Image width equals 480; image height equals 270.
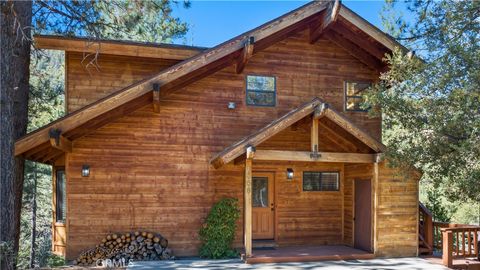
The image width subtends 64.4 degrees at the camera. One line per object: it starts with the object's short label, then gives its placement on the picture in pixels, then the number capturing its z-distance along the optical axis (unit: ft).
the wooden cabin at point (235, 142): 27.89
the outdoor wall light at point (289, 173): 31.96
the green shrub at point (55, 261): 28.81
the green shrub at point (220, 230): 28.84
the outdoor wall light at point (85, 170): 27.89
